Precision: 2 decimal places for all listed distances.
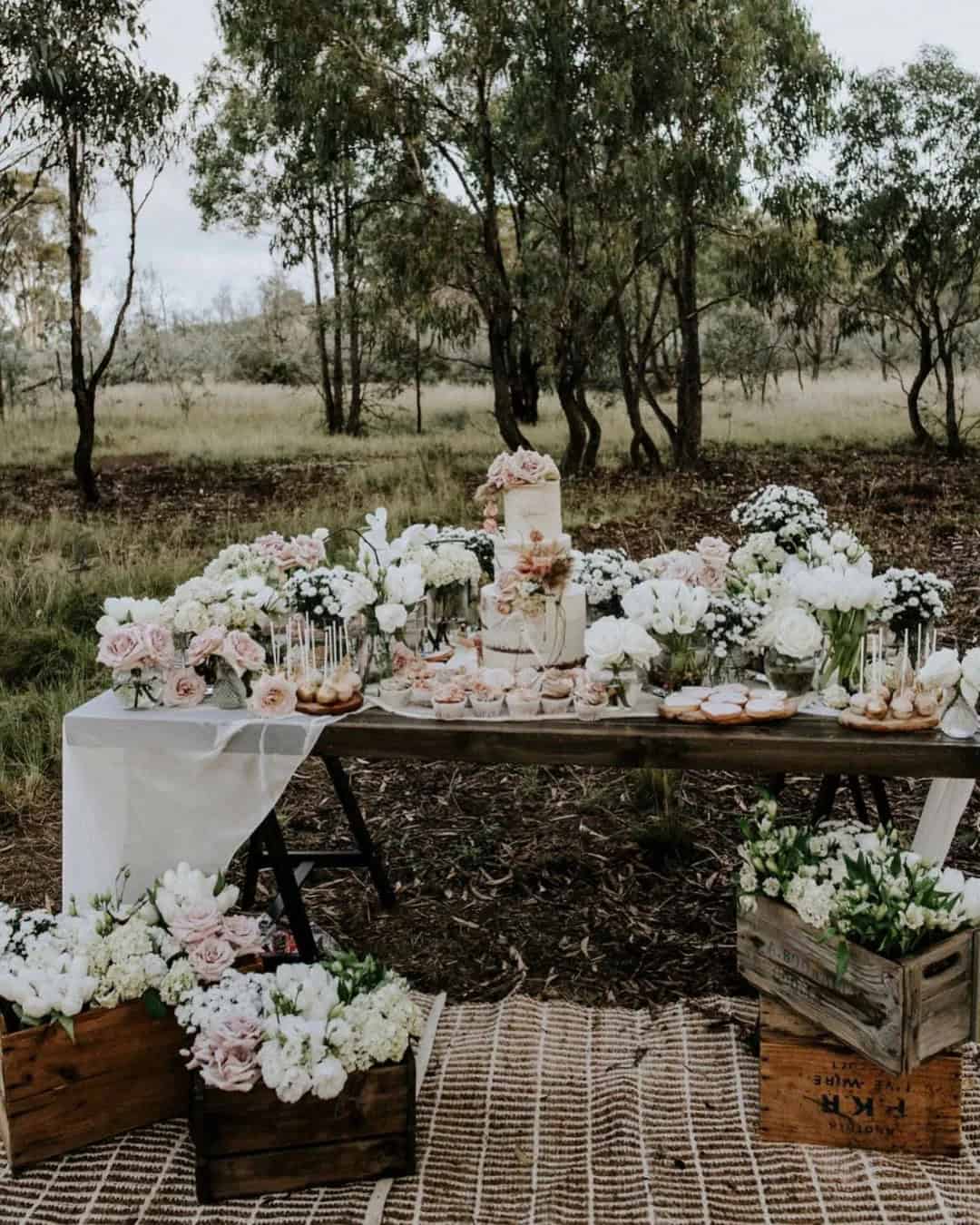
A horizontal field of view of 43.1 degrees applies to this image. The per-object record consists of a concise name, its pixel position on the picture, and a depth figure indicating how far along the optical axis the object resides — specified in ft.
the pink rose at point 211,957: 8.66
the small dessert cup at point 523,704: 9.18
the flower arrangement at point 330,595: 9.62
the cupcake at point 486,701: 9.21
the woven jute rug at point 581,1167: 7.95
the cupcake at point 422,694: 9.45
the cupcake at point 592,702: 9.07
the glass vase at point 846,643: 9.32
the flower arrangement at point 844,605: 9.11
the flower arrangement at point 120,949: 8.30
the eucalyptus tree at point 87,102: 35.42
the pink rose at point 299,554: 10.99
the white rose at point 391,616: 9.64
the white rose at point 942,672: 8.79
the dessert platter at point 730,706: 8.84
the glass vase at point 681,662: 9.55
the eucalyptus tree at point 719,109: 40.37
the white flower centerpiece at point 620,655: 9.03
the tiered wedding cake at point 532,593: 9.89
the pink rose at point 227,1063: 7.81
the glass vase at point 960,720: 8.57
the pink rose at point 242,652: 9.32
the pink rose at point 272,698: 9.27
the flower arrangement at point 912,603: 9.55
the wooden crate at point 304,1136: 8.00
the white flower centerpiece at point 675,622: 9.34
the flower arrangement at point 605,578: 11.09
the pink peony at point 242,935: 9.07
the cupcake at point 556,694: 9.21
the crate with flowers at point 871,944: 8.02
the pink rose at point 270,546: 11.06
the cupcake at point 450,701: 9.15
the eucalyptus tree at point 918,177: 48.26
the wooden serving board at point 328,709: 9.31
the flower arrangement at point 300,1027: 7.81
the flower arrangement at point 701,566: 10.71
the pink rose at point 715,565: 10.81
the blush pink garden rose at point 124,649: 9.26
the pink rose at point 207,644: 9.26
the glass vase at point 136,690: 9.60
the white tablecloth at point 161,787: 9.27
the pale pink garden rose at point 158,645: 9.30
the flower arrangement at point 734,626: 9.48
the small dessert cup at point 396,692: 9.52
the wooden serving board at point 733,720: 8.84
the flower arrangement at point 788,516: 11.98
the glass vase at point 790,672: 9.30
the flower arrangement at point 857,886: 8.18
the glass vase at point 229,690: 9.48
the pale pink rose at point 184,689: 9.66
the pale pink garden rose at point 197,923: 8.76
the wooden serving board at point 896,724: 8.65
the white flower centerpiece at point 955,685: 8.59
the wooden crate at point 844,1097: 8.32
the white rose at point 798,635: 9.07
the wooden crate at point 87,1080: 8.30
